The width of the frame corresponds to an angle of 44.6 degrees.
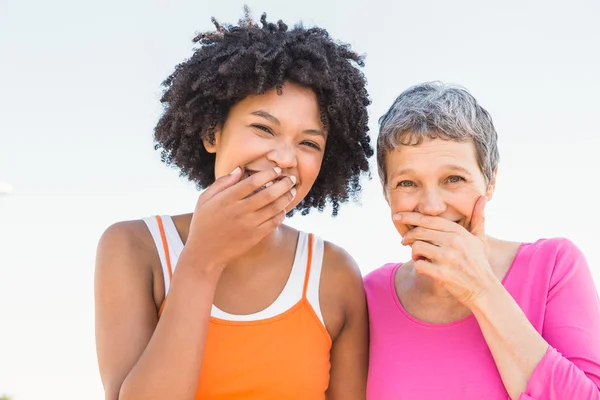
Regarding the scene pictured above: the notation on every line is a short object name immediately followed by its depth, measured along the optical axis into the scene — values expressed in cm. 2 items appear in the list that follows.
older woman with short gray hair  272
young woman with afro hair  275
